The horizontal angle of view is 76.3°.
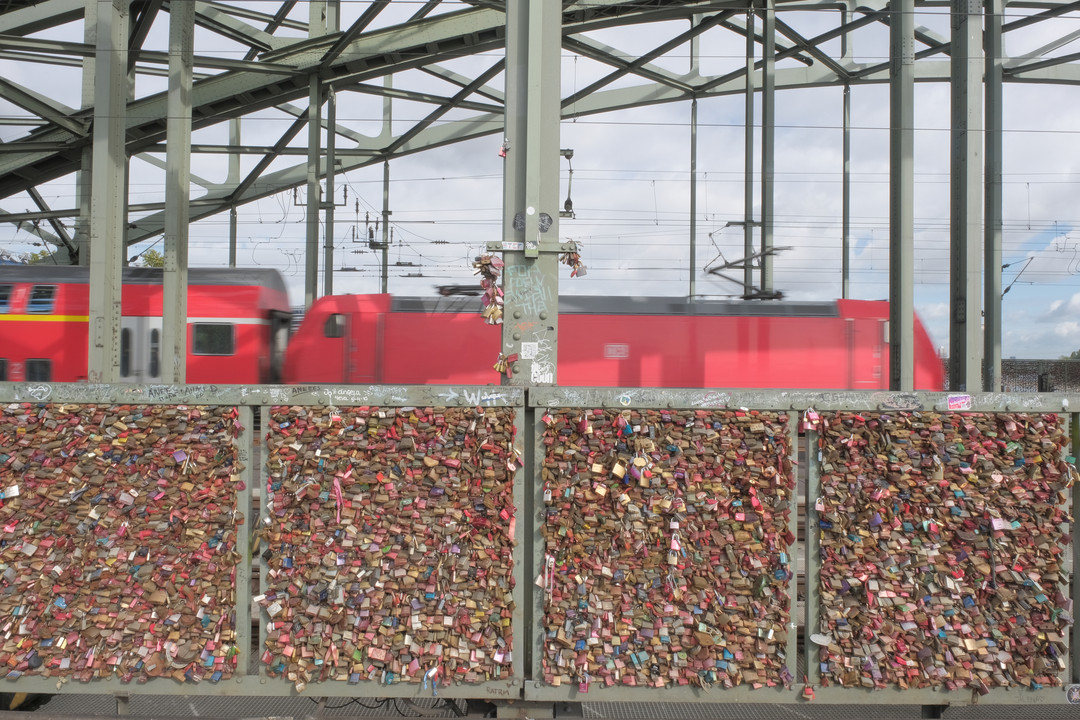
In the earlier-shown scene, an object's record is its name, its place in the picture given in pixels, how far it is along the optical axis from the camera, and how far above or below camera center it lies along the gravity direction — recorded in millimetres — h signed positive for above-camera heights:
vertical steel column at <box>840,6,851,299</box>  25692 +6129
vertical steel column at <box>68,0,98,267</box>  22531 +6457
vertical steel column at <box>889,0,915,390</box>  10305 +2324
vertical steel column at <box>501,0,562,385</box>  4324 +1218
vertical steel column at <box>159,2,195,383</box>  13789 +3173
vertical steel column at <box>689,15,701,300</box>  26734 +7966
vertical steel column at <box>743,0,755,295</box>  21094 +7003
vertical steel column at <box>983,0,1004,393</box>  14227 +3642
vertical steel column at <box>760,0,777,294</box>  20438 +7696
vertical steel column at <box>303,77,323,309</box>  21891 +6363
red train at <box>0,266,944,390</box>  15492 +810
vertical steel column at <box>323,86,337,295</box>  21641 +5954
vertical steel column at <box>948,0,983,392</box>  8281 +2267
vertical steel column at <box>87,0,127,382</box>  12992 +3411
